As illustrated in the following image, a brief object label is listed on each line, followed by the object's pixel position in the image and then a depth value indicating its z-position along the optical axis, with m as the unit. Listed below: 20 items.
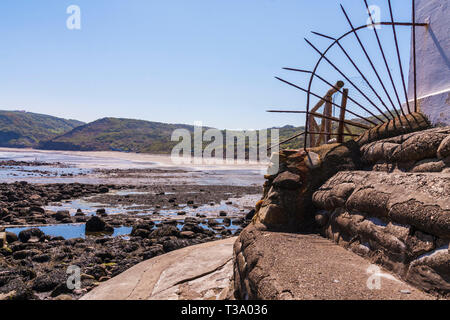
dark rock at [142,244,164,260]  10.23
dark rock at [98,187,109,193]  28.26
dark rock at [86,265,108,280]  9.17
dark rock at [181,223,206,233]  13.98
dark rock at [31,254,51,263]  10.41
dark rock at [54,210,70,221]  16.77
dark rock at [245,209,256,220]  17.53
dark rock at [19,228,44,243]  12.48
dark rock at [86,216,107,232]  14.52
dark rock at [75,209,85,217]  17.95
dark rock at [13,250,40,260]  10.60
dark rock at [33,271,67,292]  8.24
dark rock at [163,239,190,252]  10.63
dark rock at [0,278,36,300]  7.33
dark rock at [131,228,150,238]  13.48
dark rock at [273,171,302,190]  5.95
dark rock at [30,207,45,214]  18.21
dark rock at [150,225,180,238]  13.02
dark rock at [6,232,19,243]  12.10
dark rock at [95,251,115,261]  10.79
